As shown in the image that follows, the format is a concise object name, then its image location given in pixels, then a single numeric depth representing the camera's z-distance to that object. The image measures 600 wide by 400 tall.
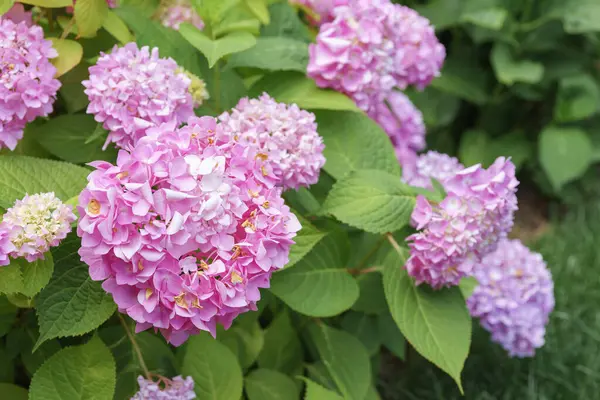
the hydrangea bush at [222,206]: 1.01
